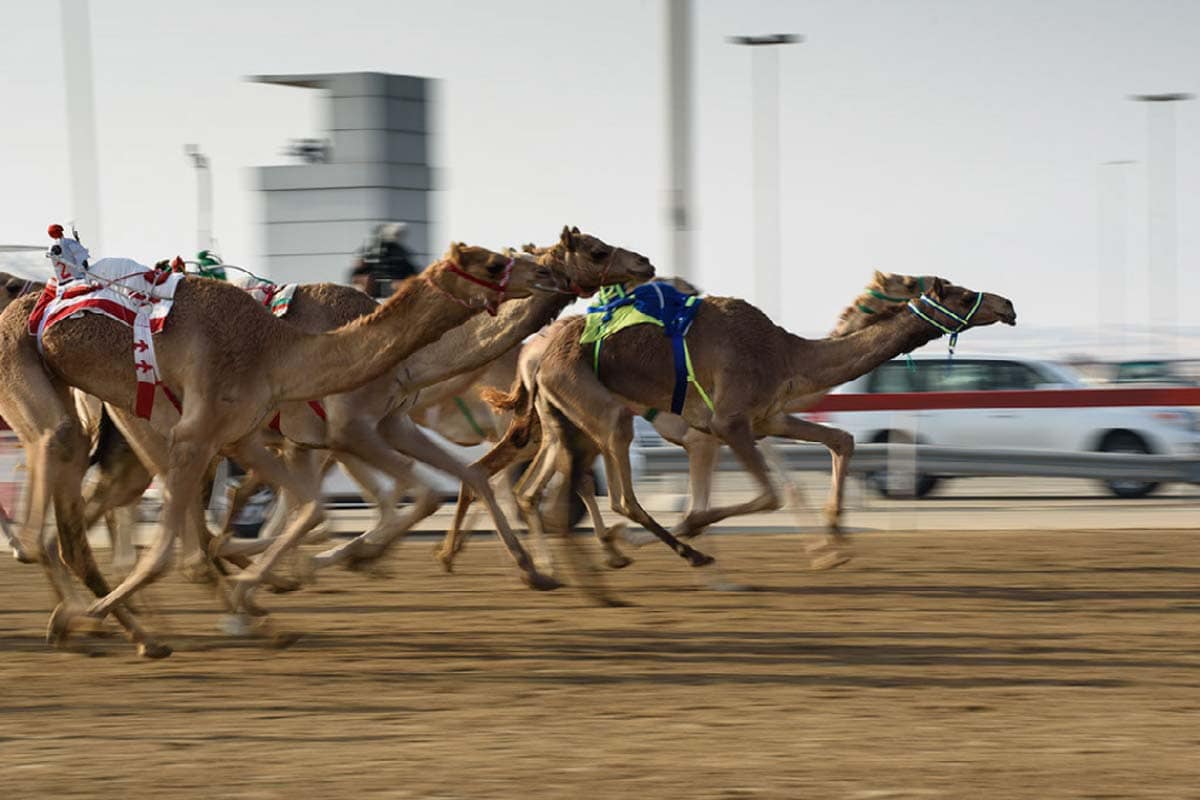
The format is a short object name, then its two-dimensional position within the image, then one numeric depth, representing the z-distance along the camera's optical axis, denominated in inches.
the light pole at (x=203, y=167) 1690.6
